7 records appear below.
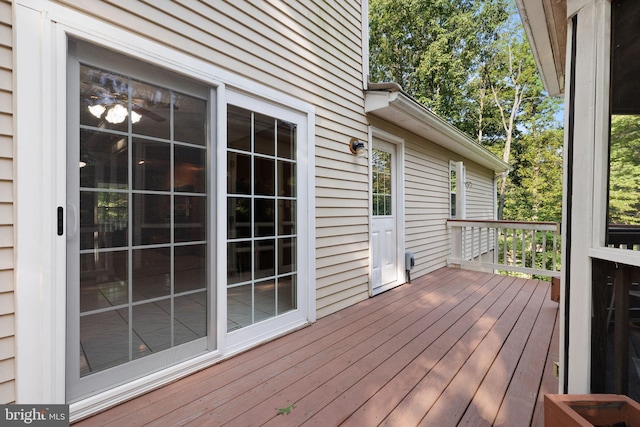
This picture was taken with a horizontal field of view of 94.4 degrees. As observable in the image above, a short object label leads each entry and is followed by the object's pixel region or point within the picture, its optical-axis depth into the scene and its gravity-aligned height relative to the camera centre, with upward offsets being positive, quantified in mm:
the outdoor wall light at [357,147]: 3597 +773
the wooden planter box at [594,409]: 1179 -812
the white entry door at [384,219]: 4086 -130
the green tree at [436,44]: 12742 +7487
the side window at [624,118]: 1311 +440
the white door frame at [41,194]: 1416 +68
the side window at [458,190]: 6430 +434
